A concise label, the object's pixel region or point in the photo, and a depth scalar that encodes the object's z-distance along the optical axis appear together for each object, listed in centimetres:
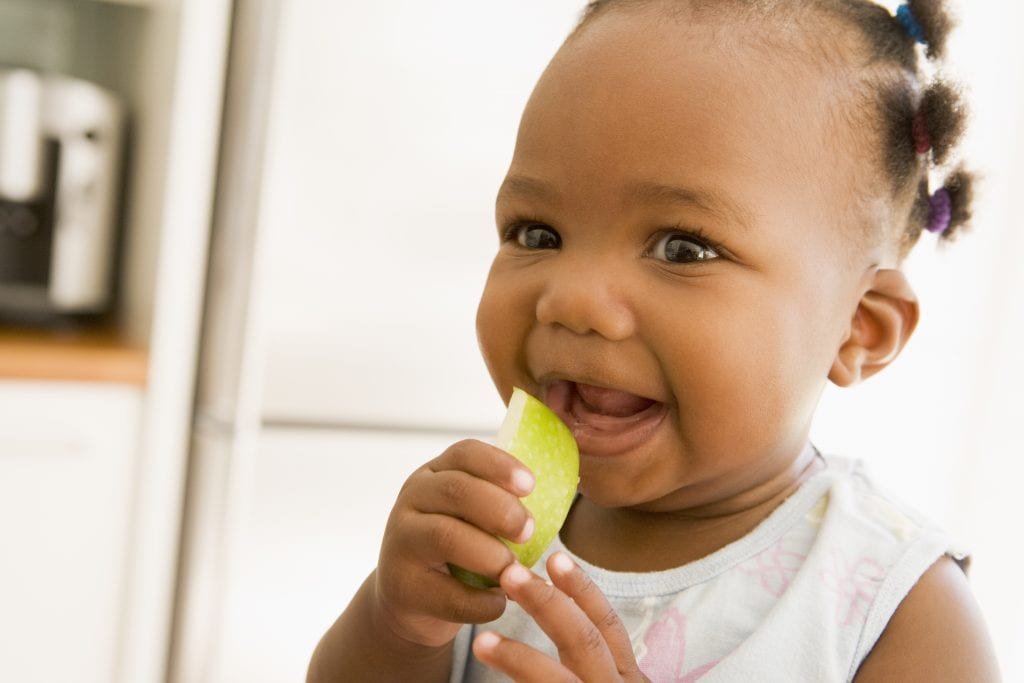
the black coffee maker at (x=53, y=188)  180
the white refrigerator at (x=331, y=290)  179
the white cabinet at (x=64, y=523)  168
